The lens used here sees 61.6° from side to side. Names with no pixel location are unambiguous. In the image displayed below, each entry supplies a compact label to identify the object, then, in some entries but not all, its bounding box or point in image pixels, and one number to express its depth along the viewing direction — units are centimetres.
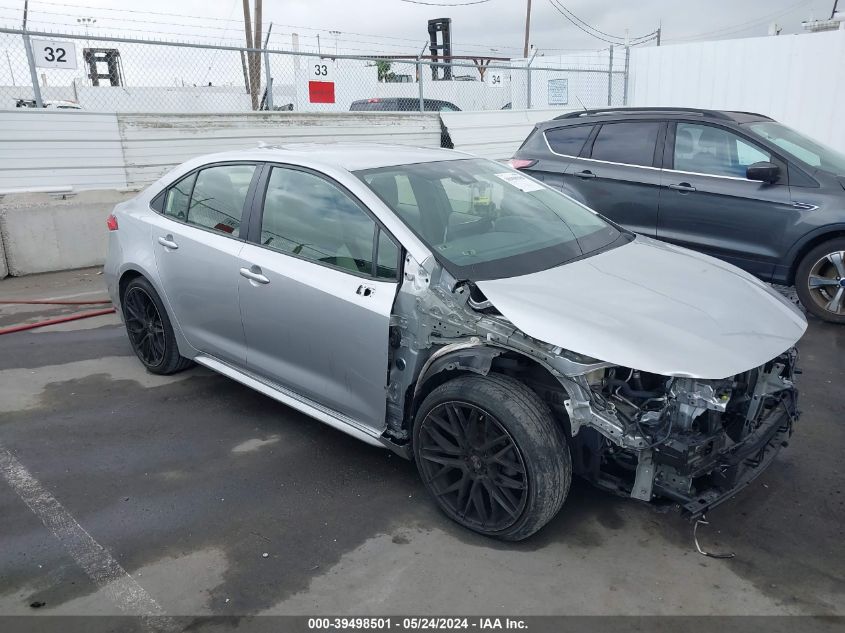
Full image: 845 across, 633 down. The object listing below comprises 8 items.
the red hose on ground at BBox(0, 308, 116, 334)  638
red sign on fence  1217
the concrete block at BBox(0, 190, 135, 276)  823
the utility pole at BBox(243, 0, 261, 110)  1225
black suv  604
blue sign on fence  1666
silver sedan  286
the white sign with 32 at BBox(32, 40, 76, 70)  845
